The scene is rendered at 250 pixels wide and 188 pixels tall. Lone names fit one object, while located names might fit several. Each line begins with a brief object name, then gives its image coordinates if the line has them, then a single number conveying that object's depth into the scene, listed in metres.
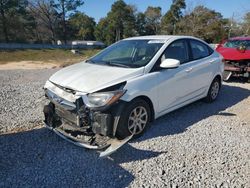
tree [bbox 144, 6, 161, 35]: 39.59
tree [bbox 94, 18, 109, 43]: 39.45
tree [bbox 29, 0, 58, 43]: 36.23
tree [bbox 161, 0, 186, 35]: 36.01
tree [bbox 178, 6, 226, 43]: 30.94
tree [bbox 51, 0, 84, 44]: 35.83
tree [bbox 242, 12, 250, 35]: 26.07
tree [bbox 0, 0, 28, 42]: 29.15
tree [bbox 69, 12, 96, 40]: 39.72
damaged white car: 2.57
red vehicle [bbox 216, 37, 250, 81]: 5.99
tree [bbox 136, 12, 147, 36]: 39.79
